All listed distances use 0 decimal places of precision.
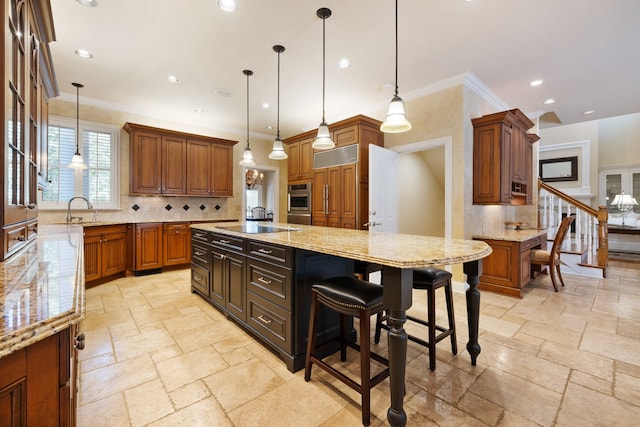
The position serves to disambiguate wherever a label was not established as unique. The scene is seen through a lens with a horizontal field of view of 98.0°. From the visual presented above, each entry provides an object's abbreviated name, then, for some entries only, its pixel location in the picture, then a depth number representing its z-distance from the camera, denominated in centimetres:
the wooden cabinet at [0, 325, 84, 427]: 59
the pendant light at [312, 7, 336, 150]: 294
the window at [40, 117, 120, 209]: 429
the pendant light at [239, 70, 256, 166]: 386
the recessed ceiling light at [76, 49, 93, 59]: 320
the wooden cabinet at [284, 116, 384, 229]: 425
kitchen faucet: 422
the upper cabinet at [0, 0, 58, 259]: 120
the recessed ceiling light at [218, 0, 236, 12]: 241
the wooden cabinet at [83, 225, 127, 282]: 386
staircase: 455
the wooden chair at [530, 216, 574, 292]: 383
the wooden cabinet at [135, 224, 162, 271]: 451
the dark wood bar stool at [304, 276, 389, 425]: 153
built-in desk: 360
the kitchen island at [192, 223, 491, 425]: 143
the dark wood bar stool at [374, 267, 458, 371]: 199
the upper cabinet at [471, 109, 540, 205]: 379
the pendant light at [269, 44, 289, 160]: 348
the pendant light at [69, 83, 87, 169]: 393
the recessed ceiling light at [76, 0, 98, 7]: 241
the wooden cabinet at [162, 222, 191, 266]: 477
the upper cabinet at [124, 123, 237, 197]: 469
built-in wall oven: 515
